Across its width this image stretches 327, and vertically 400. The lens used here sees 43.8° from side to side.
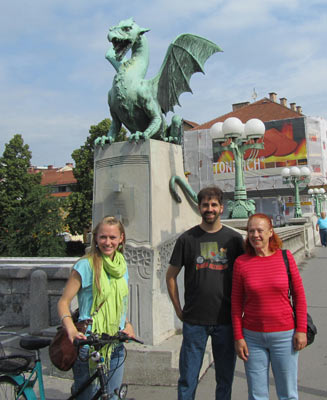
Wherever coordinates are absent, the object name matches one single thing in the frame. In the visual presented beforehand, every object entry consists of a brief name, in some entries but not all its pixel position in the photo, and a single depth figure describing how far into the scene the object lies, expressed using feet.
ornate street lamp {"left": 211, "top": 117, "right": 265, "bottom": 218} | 33.37
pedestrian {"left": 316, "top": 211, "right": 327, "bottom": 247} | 55.42
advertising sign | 136.26
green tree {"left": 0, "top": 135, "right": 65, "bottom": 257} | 78.02
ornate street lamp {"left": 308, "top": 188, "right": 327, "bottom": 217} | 101.52
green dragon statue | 16.20
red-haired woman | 8.50
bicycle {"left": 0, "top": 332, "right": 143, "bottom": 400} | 7.79
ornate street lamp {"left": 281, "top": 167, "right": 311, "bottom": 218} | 65.50
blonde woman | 8.39
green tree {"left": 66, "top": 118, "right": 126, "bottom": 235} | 98.46
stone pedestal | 13.69
